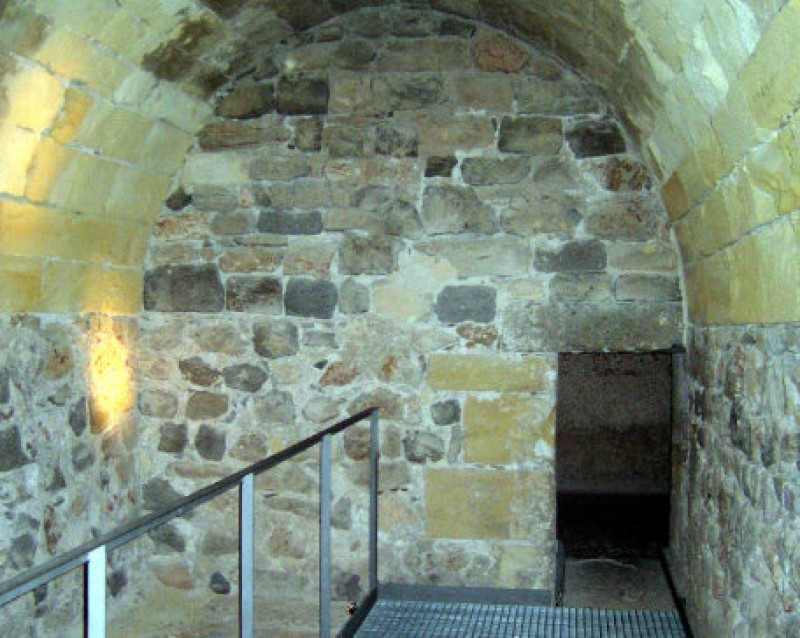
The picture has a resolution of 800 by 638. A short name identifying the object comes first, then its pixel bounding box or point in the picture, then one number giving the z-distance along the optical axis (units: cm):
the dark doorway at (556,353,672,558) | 638
